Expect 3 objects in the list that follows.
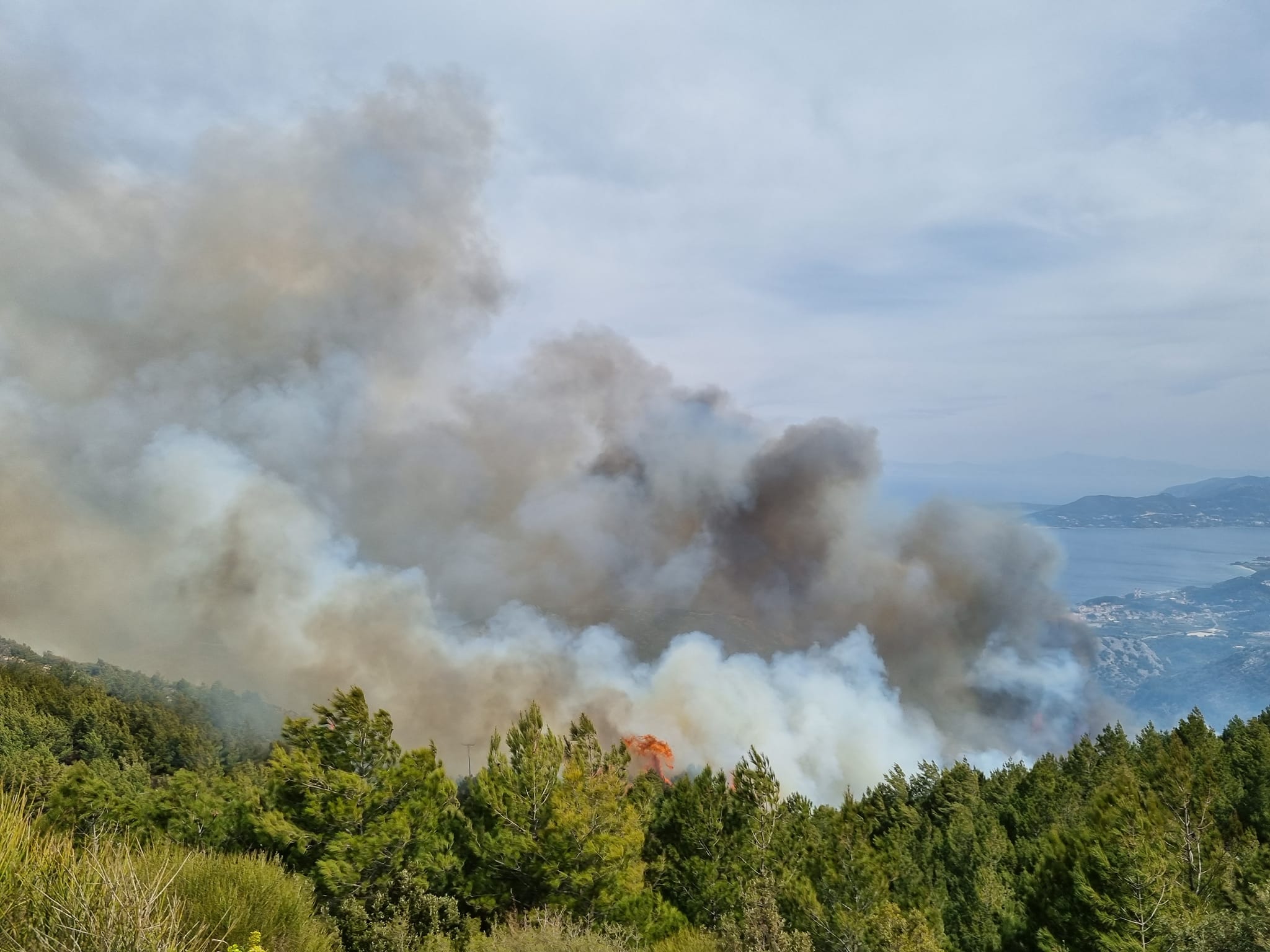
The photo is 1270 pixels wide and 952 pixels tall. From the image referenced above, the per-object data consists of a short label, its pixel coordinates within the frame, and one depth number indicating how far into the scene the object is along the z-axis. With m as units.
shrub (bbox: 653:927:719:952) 24.44
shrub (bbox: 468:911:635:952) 19.88
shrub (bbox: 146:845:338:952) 14.80
